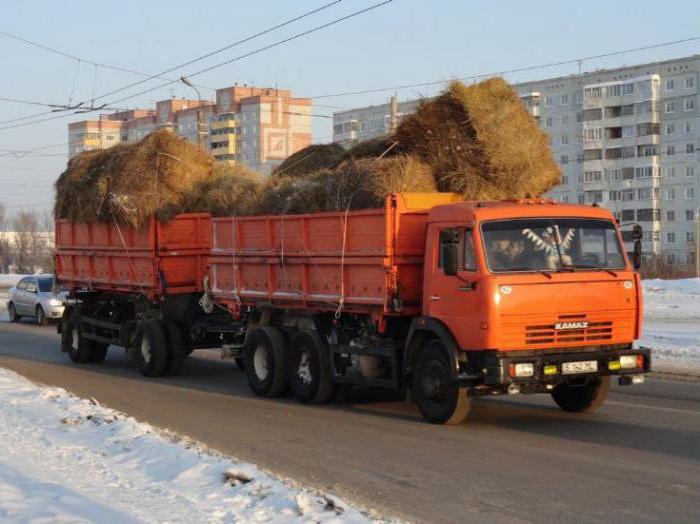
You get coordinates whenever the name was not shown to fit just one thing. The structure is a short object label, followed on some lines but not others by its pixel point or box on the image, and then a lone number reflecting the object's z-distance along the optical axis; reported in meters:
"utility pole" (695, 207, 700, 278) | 49.34
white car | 31.11
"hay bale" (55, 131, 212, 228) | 17.20
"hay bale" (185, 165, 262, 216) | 15.35
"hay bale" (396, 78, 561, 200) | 12.30
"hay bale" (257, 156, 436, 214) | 12.00
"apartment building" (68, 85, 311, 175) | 86.12
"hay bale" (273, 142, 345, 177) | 15.04
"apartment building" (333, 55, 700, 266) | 80.12
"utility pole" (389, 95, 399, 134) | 27.17
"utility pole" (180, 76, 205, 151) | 32.31
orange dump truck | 10.16
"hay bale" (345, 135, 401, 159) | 13.24
